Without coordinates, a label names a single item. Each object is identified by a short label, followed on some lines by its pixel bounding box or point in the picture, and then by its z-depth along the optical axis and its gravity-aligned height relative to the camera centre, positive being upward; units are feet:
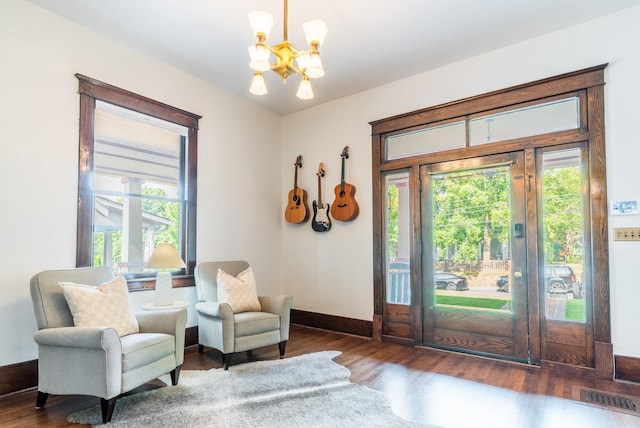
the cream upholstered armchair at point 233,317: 10.55 -2.84
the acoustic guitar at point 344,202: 14.66 +1.04
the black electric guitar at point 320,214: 15.59 +0.55
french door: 11.28 -1.01
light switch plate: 9.46 -0.23
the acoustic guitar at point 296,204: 16.26 +1.04
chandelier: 7.10 +3.64
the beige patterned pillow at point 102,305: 8.13 -1.85
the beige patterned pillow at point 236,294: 11.52 -2.20
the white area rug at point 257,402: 7.40 -4.07
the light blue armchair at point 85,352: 7.31 -2.74
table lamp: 10.46 -1.13
